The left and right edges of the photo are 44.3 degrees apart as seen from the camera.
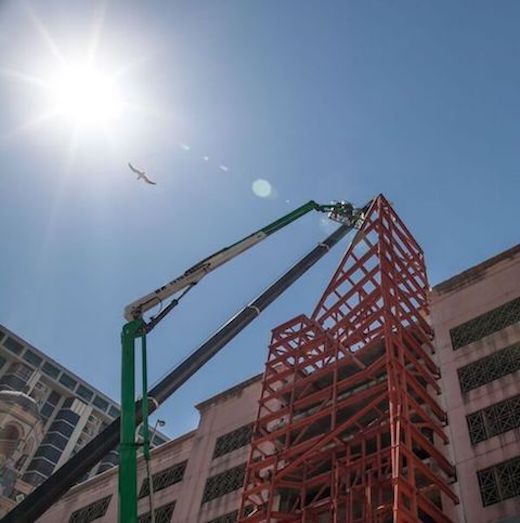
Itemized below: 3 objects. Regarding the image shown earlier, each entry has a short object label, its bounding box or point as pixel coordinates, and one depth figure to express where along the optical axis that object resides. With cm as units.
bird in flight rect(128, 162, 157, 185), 3082
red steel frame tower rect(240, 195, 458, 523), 2205
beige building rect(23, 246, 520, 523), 2225
